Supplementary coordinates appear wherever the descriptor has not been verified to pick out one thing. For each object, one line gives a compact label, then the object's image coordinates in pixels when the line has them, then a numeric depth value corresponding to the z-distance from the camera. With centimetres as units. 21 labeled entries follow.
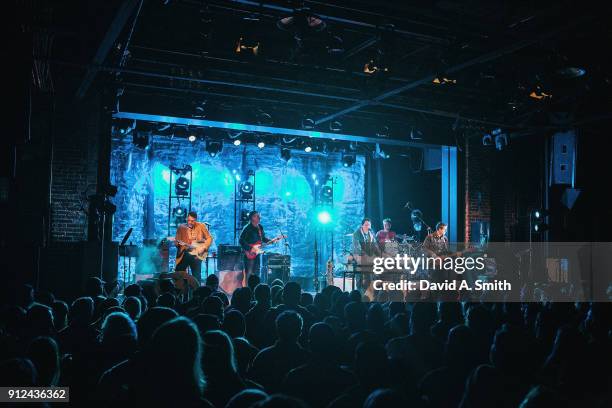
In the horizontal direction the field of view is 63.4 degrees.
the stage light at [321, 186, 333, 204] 1723
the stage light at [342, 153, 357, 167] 1636
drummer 1220
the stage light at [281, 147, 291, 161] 1559
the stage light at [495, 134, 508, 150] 1291
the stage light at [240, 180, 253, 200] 1630
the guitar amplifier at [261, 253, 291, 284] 1346
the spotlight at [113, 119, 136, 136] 1224
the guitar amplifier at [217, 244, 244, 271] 1339
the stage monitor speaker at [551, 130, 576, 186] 1334
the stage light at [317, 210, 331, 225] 1704
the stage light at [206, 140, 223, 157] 1473
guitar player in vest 1100
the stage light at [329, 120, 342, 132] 1299
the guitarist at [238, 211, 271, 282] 1199
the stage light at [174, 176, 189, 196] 1526
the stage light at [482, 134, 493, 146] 1338
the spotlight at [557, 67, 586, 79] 762
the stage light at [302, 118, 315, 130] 1268
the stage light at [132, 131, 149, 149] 1332
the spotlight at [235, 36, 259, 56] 826
